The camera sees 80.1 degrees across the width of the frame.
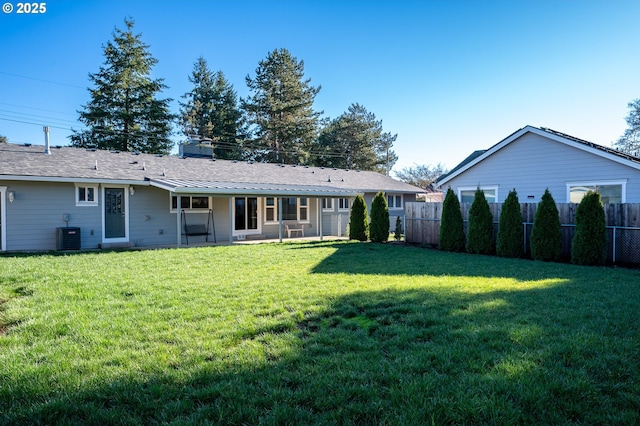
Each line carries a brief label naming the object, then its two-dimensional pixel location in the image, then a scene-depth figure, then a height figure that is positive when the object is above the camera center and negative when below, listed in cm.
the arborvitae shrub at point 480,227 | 1093 -50
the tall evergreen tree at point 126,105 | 2672 +789
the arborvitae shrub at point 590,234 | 872 -59
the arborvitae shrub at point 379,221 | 1427 -38
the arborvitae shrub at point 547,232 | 947 -58
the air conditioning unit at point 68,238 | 1145 -71
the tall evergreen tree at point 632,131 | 3666 +747
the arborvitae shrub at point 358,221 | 1488 -39
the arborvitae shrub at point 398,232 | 1611 -91
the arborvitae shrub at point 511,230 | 1025 -56
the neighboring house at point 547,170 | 1060 +123
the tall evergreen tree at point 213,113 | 3222 +862
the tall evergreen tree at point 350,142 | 3707 +694
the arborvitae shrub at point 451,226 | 1160 -49
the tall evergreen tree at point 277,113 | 3291 +870
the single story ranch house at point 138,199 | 1144 +53
